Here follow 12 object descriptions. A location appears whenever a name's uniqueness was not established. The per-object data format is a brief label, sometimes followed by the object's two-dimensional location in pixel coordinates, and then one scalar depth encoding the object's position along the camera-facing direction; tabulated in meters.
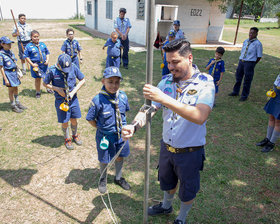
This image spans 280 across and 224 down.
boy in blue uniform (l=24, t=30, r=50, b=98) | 6.84
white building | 15.42
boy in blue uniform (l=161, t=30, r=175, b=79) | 7.28
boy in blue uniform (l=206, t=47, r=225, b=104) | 6.52
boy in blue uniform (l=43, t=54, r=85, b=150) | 4.40
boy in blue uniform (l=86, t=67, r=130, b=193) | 3.39
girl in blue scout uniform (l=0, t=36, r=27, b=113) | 5.99
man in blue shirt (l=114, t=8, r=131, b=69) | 10.30
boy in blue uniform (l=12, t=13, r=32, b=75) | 8.87
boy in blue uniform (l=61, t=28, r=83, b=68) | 7.60
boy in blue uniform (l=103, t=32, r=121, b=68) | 8.34
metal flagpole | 1.98
